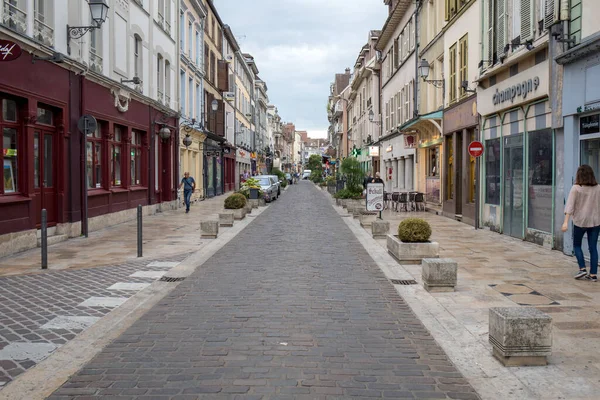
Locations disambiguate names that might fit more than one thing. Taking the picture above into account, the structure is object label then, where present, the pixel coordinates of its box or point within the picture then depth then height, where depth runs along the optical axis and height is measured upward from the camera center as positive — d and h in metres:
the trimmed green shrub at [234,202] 19.28 -0.75
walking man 23.69 -0.34
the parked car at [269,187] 31.98 -0.42
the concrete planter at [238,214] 19.69 -1.17
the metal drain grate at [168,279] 8.86 -1.52
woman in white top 8.49 -0.52
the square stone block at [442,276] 7.83 -1.31
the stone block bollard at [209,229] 14.41 -1.23
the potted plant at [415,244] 10.13 -1.15
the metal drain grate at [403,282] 8.52 -1.53
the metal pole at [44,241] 9.40 -0.98
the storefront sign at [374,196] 17.73 -0.53
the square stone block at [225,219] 17.55 -1.19
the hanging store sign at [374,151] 39.22 +1.89
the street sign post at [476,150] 15.72 +0.76
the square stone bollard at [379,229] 14.47 -1.26
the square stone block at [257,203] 25.78 -1.09
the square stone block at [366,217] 17.61 -1.19
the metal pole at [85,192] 14.60 -0.30
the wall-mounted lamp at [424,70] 20.73 +3.90
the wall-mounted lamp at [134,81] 18.06 +3.10
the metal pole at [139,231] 10.76 -0.96
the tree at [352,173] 26.65 +0.27
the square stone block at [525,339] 4.82 -1.34
